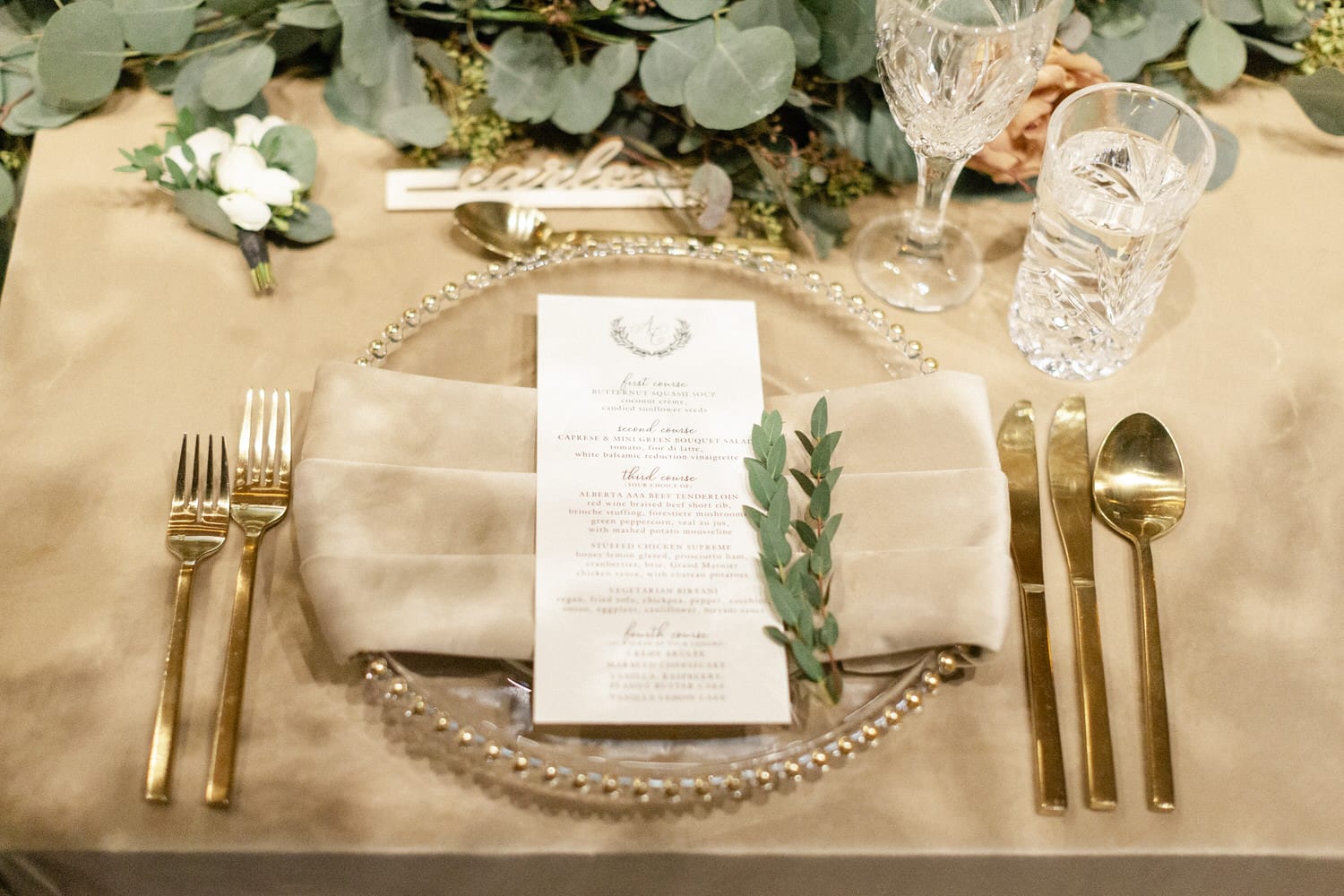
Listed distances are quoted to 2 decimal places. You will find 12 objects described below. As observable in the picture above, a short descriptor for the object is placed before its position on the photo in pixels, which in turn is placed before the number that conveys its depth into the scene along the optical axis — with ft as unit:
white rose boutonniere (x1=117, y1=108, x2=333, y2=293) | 2.84
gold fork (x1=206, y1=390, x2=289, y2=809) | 2.10
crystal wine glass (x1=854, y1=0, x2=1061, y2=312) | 2.38
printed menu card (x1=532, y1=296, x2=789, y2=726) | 2.10
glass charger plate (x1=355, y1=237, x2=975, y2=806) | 2.04
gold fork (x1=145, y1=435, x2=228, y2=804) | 2.09
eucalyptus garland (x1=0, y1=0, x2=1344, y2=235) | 2.98
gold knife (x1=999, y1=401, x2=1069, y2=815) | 2.19
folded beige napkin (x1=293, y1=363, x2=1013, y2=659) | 2.13
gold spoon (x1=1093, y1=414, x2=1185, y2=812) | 2.41
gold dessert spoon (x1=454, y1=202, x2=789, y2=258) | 3.00
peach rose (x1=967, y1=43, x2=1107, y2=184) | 2.86
